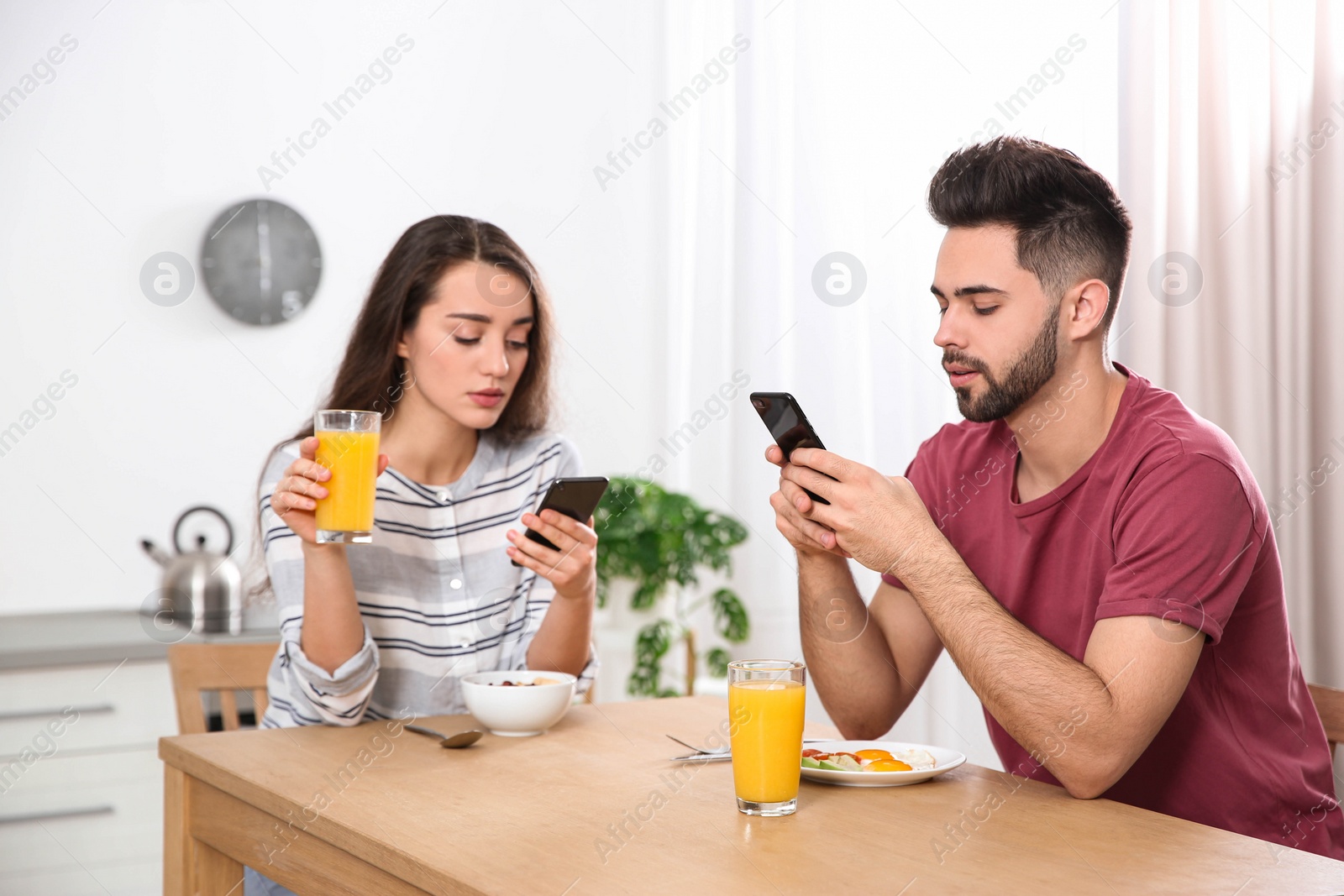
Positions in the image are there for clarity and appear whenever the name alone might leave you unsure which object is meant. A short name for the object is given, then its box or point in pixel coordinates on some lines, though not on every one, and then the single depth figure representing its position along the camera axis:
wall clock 3.07
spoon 1.37
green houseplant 3.03
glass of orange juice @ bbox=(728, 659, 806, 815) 1.08
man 1.20
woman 1.59
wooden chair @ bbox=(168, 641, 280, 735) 1.69
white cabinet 2.46
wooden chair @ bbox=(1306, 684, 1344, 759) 1.42
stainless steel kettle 2.69
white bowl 1.43
